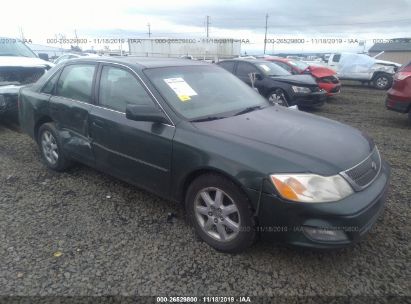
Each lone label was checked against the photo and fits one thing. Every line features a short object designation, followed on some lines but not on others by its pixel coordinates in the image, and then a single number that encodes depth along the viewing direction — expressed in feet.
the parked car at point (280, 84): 27.43
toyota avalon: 7.53
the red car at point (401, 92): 21.47
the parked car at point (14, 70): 19.93
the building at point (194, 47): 102.63
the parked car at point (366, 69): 49.22
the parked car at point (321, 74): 34.65
